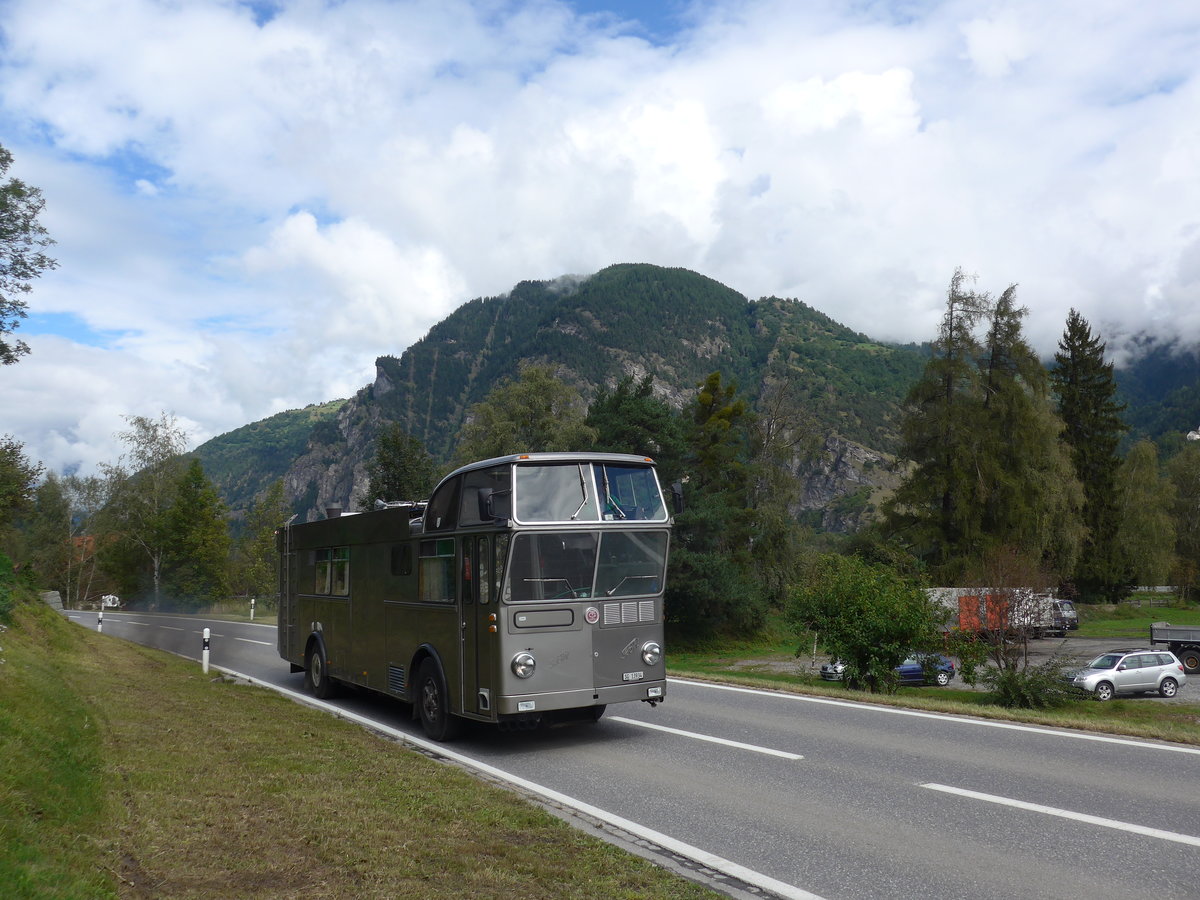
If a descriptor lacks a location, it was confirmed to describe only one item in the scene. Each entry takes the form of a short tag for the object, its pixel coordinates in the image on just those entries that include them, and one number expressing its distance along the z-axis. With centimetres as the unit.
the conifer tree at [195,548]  6419
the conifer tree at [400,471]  5594
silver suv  2798
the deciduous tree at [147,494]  6669
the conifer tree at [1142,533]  6888
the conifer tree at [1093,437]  6688
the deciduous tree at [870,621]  1647
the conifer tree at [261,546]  6694
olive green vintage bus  975
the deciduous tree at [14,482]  2317
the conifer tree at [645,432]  4375
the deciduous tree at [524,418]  4988
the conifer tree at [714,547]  4053
